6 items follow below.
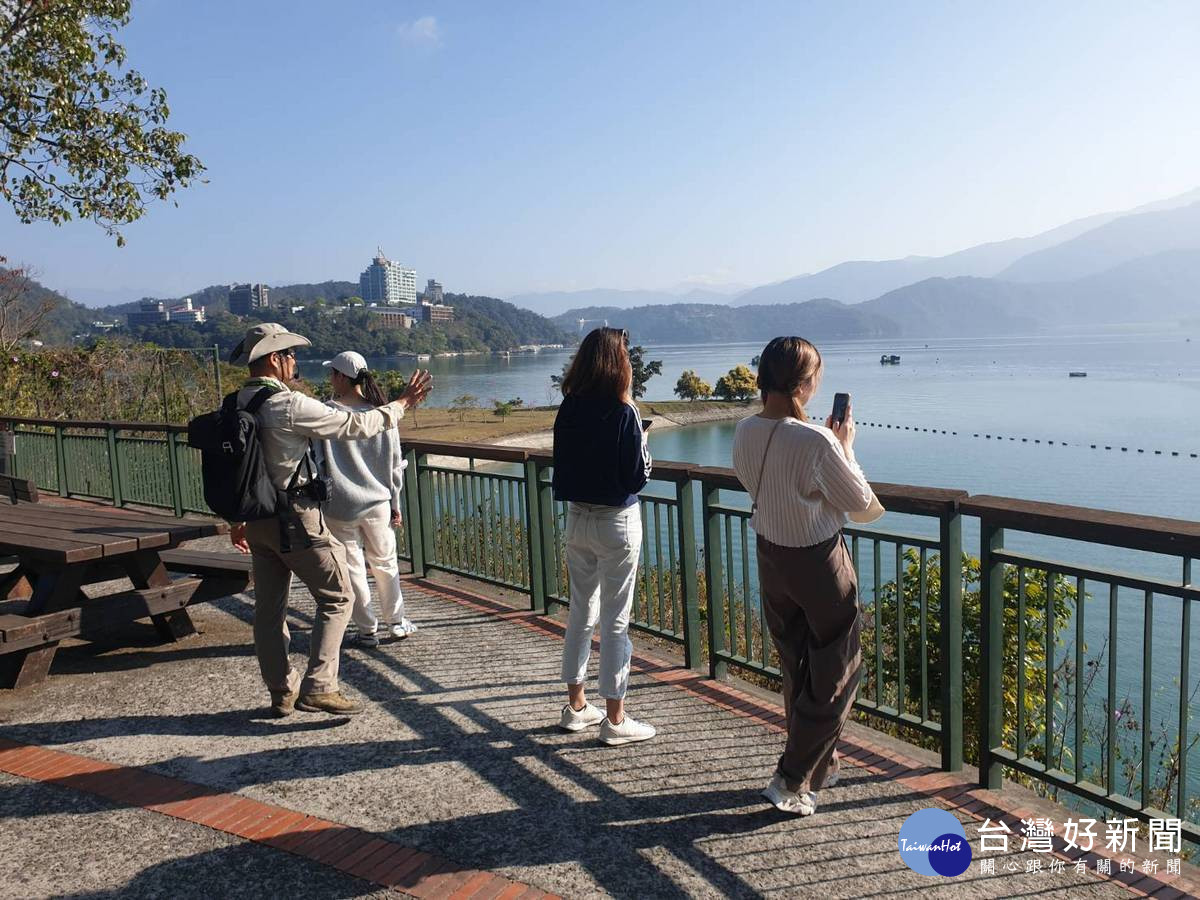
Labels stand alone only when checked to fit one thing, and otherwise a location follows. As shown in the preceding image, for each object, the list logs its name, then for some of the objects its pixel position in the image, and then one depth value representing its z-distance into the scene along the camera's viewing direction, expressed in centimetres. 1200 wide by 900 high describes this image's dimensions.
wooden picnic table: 464
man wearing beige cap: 405
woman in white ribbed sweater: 314
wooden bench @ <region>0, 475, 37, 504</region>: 711
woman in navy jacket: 371
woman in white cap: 516
